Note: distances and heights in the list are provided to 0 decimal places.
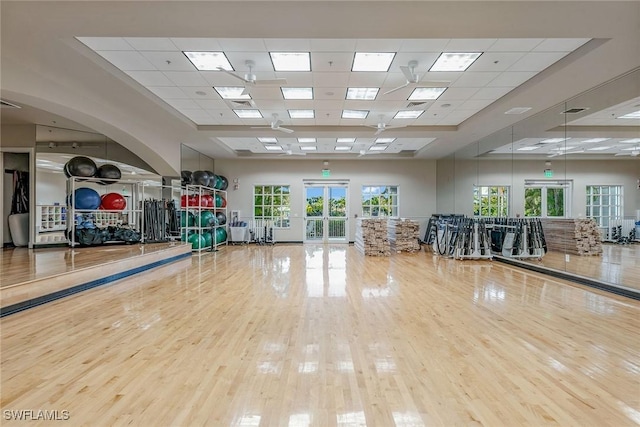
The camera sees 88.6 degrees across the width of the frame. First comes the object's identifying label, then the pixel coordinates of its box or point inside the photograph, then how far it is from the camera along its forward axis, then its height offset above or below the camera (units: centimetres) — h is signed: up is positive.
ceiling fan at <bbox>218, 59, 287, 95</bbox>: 493 +196
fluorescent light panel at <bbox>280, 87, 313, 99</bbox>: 615 +228
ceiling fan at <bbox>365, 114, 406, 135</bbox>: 777 +203
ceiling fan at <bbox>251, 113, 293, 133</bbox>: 761 +205
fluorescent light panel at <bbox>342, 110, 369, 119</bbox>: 746 +226
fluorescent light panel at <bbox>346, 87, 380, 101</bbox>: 614 +227
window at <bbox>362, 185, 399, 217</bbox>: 1327 +42
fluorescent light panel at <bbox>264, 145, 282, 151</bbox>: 1098 +216
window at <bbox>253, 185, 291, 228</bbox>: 1320 +27
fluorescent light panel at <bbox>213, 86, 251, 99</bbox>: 603 +227
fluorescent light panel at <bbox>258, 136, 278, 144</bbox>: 946 +218
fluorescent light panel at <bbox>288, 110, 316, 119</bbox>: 746 +226
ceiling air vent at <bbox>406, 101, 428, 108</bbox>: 681 +223
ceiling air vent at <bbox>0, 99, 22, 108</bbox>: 664 +223
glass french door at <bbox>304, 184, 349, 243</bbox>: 1321 -6
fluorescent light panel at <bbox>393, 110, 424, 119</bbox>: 744 +225
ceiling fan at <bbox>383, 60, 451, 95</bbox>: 480 +201
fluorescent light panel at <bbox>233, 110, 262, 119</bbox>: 746 +225
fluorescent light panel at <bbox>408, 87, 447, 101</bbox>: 611 +225
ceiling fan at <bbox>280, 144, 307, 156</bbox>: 1128 +213
